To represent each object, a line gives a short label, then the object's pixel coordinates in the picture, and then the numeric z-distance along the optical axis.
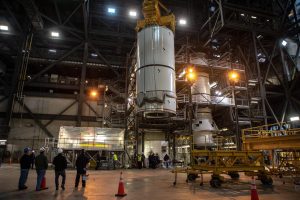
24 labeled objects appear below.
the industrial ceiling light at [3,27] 31.66
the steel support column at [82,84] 29.64
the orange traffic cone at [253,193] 5.75
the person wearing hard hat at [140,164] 23.89
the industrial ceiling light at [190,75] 24.93
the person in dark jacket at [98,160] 21.98
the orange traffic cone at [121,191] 7.92
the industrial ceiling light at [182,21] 31.92
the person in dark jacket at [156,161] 24.45
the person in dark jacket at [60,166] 9.11
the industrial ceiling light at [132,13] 31.87
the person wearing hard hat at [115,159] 23.10
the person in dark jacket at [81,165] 9.68
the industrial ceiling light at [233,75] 27.81
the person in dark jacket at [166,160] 25.31
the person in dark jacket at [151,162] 24.31
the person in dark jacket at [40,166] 8.91
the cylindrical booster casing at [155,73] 16.48
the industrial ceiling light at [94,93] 36.88
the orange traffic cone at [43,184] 9.41
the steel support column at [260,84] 27.78
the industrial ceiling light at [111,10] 32.29
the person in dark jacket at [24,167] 9.12
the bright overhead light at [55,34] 32.62
